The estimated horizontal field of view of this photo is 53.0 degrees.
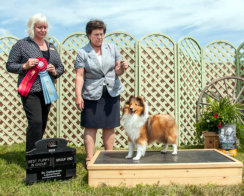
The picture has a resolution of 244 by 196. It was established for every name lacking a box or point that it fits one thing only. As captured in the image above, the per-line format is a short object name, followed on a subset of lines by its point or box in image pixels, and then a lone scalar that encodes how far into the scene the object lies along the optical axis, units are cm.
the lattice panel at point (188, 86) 491
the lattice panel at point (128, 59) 478
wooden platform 242
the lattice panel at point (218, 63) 524
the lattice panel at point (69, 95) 489
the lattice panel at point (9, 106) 515
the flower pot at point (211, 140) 432
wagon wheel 502
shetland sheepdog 263
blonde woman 282
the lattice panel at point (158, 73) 480
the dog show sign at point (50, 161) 253
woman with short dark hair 291
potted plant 425
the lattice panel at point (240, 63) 536
